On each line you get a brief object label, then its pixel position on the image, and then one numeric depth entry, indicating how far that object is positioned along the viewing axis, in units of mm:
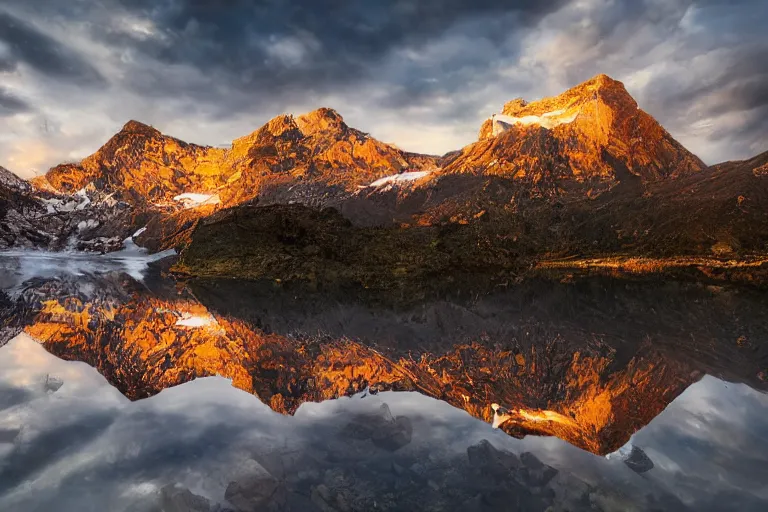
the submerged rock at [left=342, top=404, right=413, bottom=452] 12625
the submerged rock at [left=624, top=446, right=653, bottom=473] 10898
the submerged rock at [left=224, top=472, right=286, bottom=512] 9234
